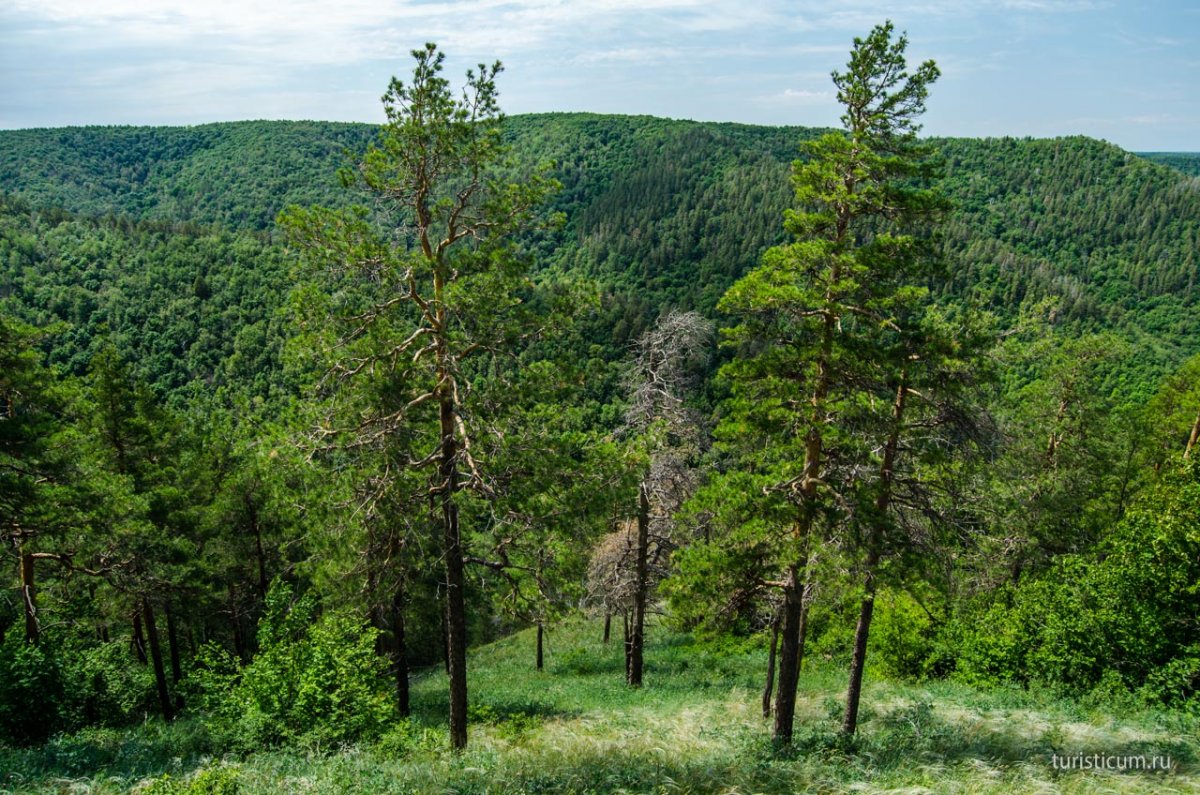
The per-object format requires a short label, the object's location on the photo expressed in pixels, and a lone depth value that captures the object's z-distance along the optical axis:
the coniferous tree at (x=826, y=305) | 9.98
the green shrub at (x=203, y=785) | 7.14
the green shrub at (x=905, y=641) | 22.55
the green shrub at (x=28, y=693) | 13.73
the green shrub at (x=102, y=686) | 15.12
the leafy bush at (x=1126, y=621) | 13.88
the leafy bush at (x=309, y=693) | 11.41
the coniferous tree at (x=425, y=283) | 9.62
